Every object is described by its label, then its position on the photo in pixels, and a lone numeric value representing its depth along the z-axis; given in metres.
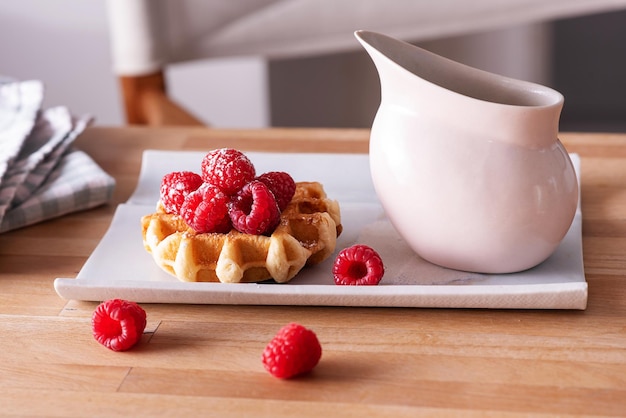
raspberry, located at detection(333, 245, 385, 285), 0.64
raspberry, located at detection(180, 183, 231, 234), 0.65
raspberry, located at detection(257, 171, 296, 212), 0.67
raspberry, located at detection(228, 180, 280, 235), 0.64
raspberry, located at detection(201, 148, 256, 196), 0.65
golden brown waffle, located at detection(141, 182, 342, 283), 0.64
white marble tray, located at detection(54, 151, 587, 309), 0.62
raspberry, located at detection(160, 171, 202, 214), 0.67
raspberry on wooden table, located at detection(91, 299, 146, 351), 0.60
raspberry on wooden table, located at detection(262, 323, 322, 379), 0.58
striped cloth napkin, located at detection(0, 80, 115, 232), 0.75
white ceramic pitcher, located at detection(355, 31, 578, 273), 0.63
